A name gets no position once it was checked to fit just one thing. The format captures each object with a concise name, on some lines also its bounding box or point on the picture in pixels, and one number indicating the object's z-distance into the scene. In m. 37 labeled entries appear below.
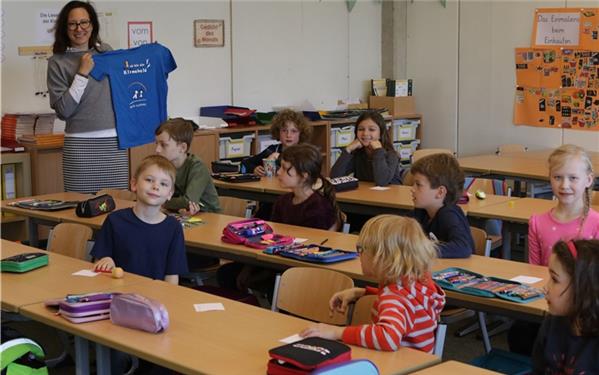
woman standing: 5.62
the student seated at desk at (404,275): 2.86
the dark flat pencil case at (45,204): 5.18
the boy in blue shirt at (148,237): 3.89
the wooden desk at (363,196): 5.29
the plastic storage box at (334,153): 8.73
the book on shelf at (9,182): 6.60
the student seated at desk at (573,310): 2.48
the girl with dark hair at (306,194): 4.70
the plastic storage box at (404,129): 9.49
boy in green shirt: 5.07
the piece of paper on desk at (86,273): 3.62
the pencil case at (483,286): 3.27
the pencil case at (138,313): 2.82
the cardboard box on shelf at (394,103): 9.44
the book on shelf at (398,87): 9.51
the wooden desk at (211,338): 2.55
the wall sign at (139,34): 7.48
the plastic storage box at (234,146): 7.81
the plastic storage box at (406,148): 9.52
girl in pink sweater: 3.96
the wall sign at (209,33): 8.01
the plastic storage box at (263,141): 8.21
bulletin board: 8.27
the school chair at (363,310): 3.12
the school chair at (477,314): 3.92
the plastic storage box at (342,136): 8.73
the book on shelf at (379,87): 9.56
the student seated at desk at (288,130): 6.26
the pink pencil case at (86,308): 2.96
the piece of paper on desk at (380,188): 5.83
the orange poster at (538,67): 8.50
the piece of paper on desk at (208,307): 3.10
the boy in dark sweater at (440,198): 4.01
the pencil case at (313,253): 3.84
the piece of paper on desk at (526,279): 3.52
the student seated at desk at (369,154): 6.05
